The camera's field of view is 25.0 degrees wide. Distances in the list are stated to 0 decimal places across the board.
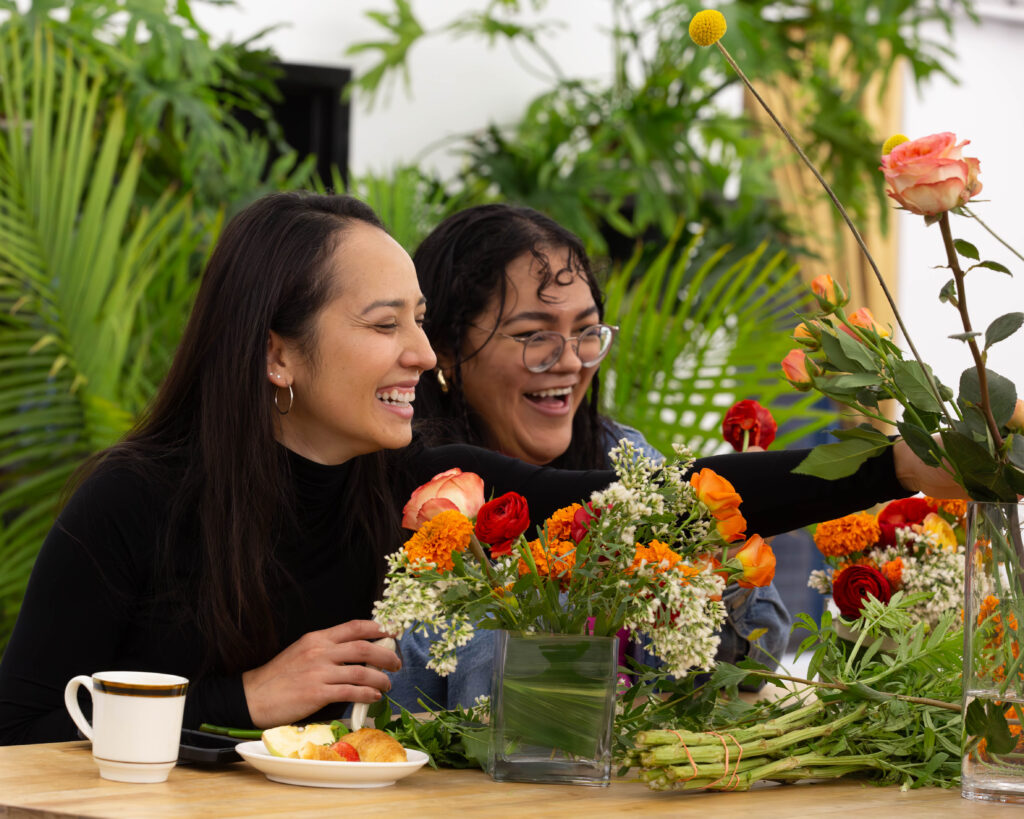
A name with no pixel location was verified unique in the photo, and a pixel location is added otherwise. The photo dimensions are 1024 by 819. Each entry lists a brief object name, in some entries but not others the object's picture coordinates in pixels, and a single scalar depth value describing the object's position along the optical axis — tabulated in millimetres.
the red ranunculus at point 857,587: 2148
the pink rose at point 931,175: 1816
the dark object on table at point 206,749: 1967
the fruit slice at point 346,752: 1930
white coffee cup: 1874
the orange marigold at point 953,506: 2253
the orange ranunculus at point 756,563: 1927
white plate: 1889
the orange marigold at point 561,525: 1918
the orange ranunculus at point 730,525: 1914
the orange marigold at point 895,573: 2189
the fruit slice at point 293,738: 1937
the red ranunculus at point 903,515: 2242
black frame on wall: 6005
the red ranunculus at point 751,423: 2301
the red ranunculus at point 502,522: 1870
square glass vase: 1884
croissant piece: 1925
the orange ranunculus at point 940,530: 2212
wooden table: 1801
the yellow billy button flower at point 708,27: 1822
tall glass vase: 1898
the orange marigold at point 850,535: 2243
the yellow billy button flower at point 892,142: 1854
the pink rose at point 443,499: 1913
